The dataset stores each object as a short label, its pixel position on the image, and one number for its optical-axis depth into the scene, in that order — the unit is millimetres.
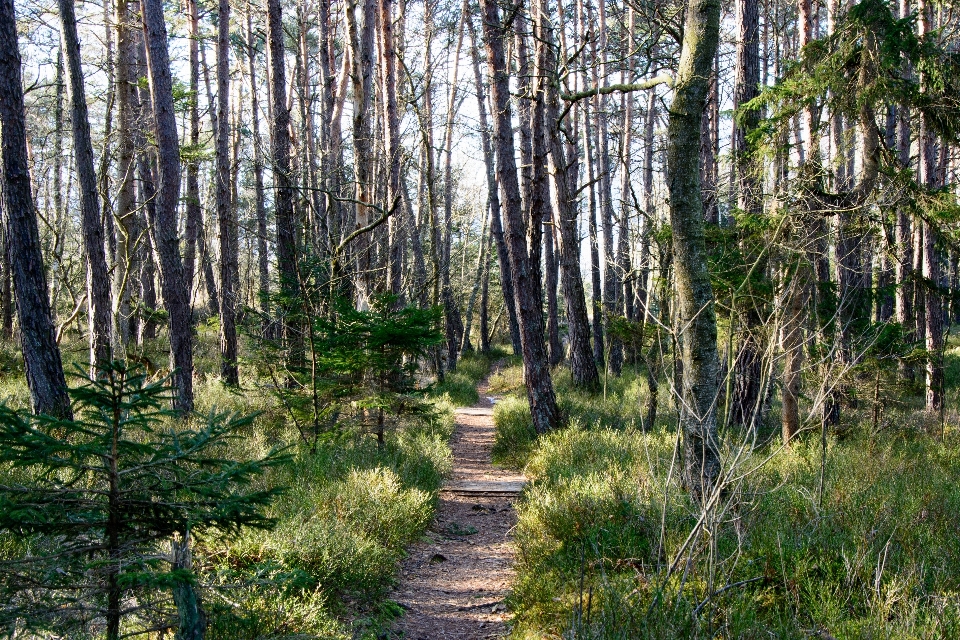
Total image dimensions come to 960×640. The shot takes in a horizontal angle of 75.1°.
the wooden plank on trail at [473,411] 14211
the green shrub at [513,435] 9438
